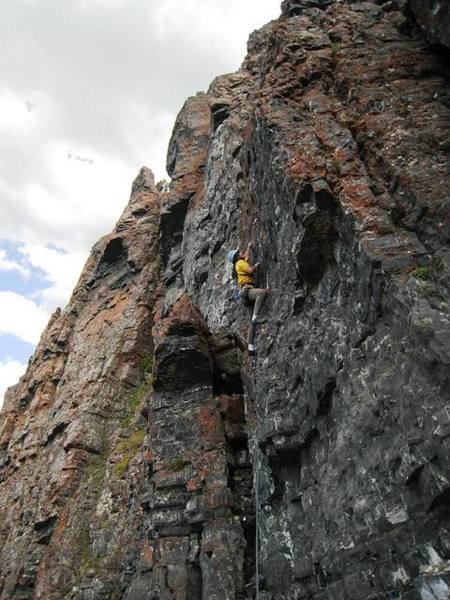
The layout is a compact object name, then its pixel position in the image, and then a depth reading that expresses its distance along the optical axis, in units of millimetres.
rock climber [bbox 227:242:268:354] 12414
